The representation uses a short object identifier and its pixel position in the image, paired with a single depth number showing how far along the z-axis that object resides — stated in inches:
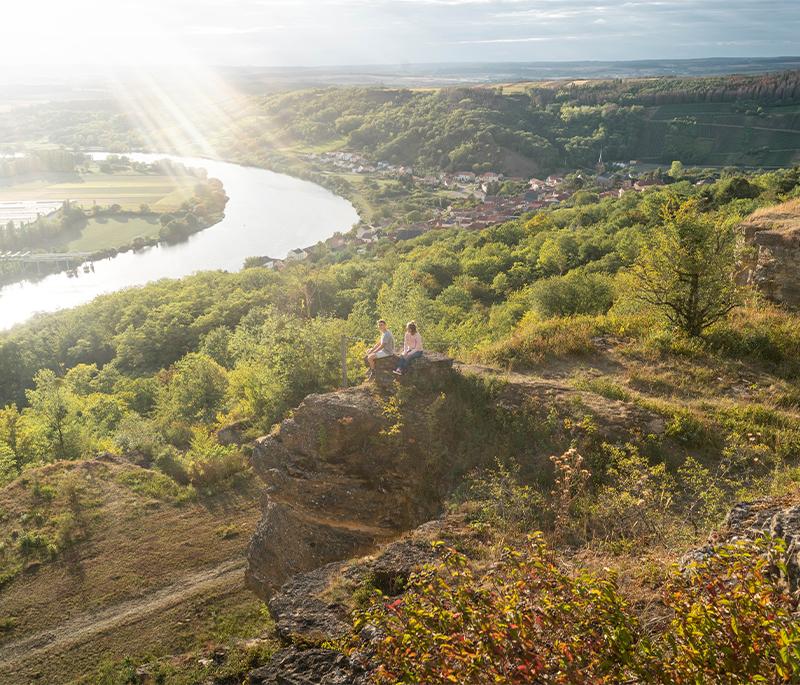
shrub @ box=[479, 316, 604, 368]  490.7
